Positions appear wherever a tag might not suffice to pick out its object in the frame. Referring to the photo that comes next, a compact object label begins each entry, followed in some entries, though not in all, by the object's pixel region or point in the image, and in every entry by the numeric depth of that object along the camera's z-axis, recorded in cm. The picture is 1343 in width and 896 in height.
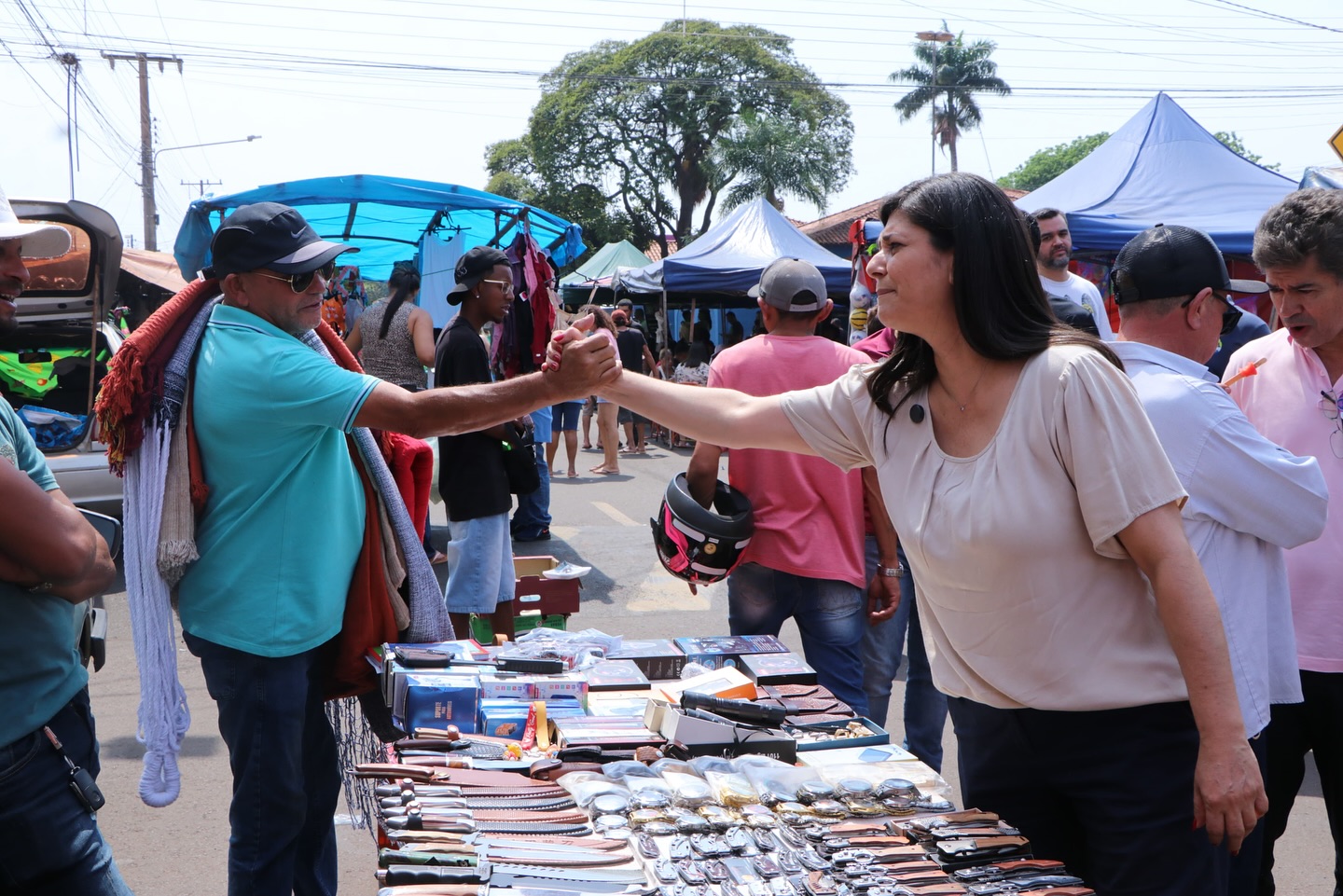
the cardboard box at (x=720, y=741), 256
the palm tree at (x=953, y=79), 5481
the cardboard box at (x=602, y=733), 258
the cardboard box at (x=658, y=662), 335
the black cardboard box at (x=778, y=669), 311
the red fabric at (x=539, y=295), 754
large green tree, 4544
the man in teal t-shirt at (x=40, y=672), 203
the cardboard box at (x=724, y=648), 329
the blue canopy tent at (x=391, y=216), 825
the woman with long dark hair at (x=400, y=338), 826
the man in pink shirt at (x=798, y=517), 391
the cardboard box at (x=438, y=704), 271
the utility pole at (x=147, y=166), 3375
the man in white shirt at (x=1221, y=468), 229
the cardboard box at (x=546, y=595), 557
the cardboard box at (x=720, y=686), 288
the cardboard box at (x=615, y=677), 306
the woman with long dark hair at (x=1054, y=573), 192
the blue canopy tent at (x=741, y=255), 1494
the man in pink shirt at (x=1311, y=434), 280
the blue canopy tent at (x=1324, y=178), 570
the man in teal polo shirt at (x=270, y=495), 277
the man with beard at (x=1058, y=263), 554
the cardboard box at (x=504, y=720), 274
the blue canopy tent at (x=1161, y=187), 933
